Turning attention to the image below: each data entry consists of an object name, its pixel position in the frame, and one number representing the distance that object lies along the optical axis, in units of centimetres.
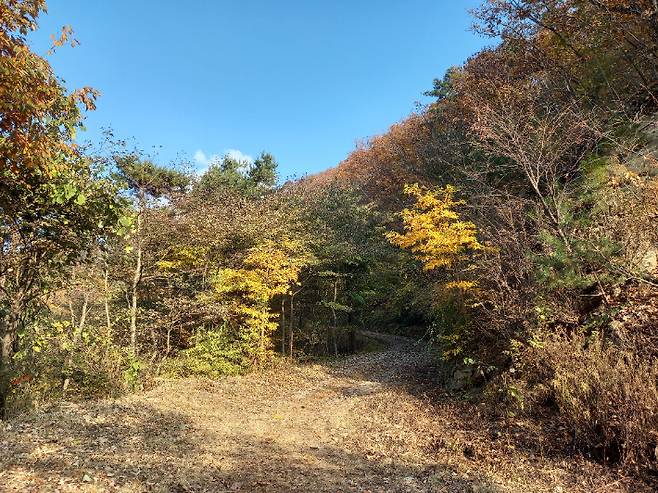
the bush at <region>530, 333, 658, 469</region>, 490
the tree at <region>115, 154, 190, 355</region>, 1222
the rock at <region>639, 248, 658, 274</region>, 655
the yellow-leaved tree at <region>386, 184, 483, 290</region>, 1030
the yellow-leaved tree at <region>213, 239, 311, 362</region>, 1474
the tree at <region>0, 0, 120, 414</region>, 379
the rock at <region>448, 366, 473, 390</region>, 1012
